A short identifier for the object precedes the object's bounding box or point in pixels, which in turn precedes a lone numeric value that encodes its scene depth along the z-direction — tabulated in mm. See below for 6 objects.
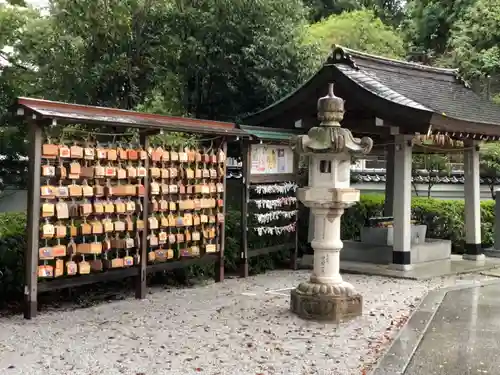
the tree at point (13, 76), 12328
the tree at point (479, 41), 18969
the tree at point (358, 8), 26266
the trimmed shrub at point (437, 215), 13938
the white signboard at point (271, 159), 10359
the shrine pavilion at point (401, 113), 10445
